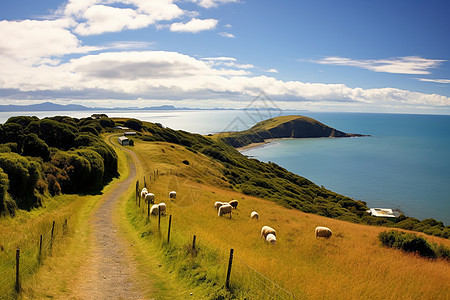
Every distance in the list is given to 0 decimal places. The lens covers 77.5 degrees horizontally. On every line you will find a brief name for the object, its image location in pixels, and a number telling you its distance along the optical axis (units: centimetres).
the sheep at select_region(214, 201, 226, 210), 3180
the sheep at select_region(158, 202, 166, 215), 2542
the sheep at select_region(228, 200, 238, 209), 3527
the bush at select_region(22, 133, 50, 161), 3881
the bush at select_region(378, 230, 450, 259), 2033
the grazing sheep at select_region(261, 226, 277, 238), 2116
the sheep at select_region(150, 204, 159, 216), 2512
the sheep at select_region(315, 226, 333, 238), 2364
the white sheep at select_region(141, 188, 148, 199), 3228
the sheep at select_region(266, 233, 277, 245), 1933
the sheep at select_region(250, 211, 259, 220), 2984
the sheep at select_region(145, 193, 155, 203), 2988
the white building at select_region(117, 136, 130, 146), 8462
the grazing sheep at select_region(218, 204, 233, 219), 2820
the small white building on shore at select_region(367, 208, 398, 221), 7431
